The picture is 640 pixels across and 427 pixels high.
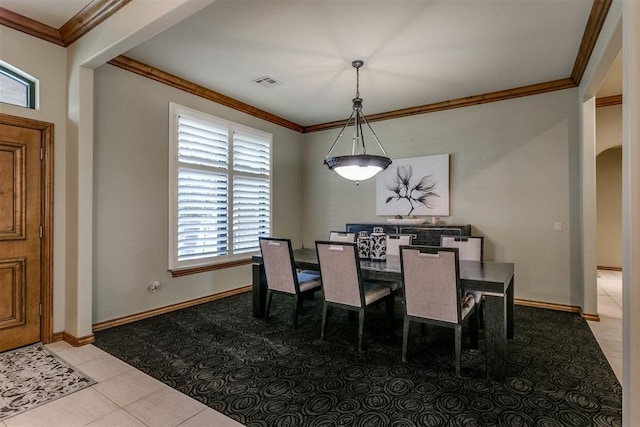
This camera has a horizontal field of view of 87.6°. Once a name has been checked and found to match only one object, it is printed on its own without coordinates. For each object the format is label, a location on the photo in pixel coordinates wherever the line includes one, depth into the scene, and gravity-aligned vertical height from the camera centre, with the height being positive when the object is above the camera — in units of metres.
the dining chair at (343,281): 3.02 -0.63
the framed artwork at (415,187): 5.03 +0.42
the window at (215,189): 4.26 +0.37
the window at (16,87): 2.90 +1.14
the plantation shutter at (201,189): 4.32 +0.34
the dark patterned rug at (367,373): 2.08 -1.23
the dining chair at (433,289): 2.54 -0.60
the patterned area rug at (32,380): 2.19 -1.22
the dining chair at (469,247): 3.60 -0.36
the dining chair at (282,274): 3.54 -0.65
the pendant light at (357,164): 3.36 +0.52
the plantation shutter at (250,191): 5.06 +0.37
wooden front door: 2.89 -0.13
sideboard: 4.49 -0.24
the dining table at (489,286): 2.45 -0.57
